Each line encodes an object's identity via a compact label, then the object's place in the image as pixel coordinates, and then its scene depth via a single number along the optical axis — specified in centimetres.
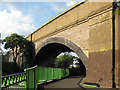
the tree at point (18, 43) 2048
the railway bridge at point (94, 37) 805
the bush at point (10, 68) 2077
